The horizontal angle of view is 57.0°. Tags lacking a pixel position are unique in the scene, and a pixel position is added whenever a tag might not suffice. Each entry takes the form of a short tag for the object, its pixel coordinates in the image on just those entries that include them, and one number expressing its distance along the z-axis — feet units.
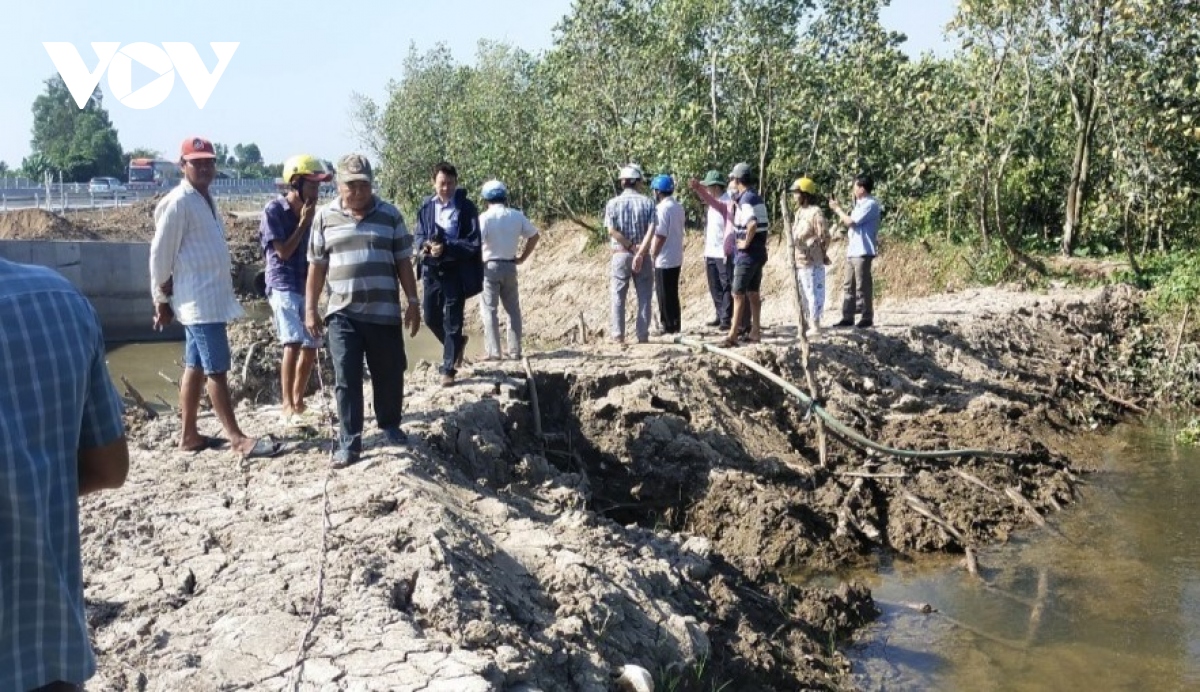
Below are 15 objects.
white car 135.54
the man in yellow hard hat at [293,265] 24.35
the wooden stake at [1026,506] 29.68
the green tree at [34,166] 232.53
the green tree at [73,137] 242.78
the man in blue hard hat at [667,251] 35.99
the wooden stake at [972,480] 30.81
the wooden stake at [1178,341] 44.98
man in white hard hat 35.24
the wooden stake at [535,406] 28.71
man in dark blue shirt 29.04
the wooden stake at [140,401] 29.58
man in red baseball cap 21.49
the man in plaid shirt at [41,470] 7.57
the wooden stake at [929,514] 27.91
